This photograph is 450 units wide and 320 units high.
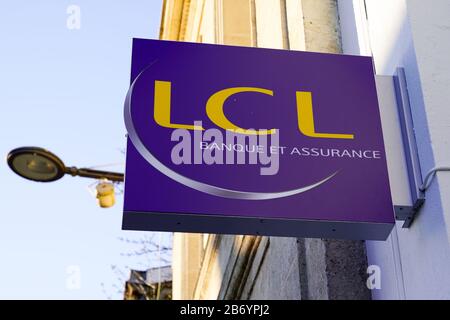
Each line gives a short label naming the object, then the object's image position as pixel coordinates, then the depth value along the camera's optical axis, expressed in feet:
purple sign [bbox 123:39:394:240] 16.63
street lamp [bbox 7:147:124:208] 31.94
